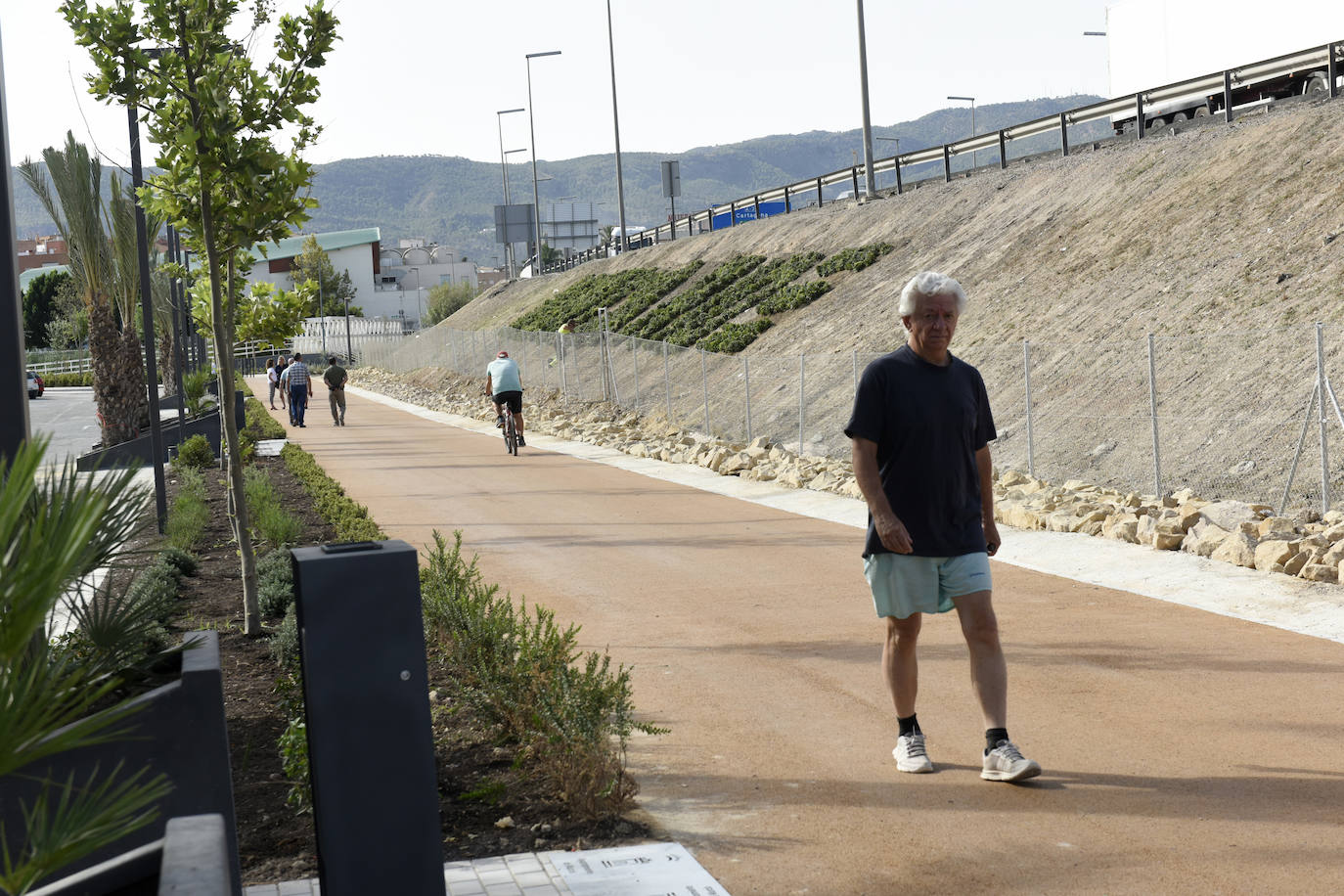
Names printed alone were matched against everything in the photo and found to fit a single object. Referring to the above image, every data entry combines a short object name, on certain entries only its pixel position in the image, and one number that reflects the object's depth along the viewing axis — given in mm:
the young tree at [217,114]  8312
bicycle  23938
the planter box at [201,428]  23766
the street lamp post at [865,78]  31859
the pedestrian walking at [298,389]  33125
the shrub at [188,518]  12220
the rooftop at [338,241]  138000
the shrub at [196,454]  21062
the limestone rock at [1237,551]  9969
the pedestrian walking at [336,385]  33281
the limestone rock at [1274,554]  9617
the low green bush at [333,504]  10875
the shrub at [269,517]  11830
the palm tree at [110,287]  23375
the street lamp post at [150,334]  12820
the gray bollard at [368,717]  3779
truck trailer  26281
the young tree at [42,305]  99062
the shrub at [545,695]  5133
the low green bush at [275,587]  9258
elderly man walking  5273
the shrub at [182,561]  10602
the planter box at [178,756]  4074
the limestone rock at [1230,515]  10938
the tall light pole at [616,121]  49625
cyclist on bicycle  23406
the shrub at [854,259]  33719
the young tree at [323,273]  108825
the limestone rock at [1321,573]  9180
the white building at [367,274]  132125
